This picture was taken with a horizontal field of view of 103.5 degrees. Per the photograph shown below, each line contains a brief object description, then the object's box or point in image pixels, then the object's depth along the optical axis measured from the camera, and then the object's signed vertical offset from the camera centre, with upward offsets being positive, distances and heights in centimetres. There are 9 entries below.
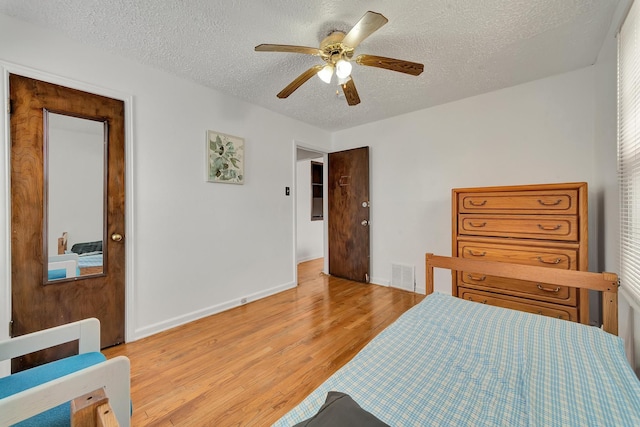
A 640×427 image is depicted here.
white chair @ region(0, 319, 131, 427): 72 -56
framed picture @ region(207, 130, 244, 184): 265 +61
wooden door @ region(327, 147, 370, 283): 376 -1
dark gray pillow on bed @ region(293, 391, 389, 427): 60 -50
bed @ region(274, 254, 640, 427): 75 -60
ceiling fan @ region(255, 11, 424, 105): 155 +107
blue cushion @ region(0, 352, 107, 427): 88 -70
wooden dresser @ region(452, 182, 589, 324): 192 -21
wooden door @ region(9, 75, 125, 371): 170 -6
